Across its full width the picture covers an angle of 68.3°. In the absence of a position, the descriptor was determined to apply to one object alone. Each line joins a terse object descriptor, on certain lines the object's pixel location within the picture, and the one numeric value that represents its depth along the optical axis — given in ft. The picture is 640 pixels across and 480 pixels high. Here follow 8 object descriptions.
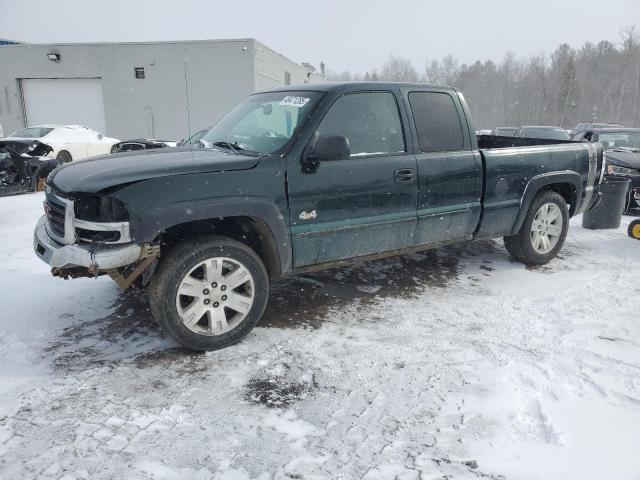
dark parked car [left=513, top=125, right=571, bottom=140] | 53.44
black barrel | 23.10
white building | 79.77
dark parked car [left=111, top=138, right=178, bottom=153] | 33.75
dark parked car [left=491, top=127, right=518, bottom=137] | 77.37
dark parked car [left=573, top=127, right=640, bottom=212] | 26.81
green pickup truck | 9.93
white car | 44.21
